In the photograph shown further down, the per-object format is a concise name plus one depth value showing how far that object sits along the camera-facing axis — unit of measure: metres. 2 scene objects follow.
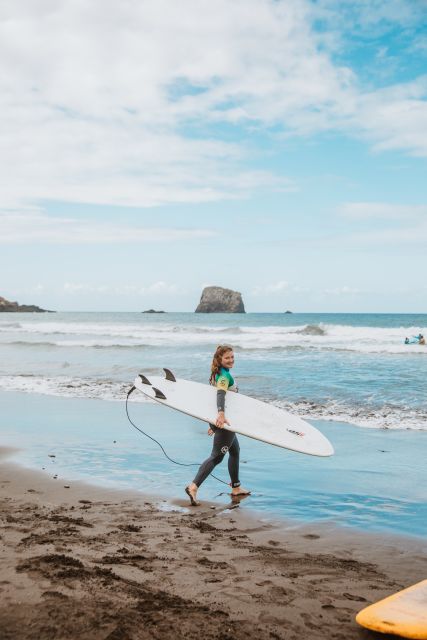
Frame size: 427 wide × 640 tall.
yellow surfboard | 2.83
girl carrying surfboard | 5.65
